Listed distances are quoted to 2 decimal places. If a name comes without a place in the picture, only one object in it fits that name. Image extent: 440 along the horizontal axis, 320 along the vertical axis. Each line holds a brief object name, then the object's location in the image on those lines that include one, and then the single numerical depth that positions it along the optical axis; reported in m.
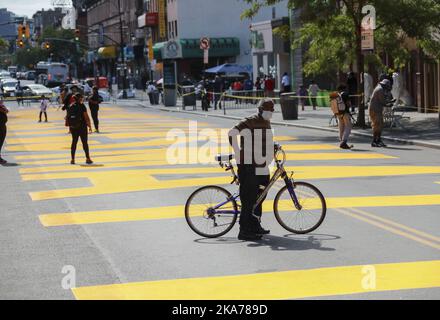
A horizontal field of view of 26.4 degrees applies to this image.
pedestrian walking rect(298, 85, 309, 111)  45.82
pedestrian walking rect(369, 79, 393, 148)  24.36
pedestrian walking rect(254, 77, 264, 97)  55.11
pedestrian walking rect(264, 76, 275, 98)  51.25
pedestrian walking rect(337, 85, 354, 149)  24.50
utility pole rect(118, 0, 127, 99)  80.56
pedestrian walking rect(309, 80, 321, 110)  47.28
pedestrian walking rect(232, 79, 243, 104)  54.75
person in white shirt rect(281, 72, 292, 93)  49.81
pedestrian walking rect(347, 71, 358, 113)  36.84
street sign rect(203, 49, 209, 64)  52.47
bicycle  11.96
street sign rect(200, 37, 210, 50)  52.38
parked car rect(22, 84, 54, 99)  79.94
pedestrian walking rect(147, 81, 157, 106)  64.06
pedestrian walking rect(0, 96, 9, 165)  23.91
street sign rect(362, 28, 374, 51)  29.20
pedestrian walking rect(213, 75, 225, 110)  57.48
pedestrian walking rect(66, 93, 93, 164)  22.56
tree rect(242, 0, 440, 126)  30.61
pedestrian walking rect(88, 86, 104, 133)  34.78
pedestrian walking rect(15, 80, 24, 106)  73.96
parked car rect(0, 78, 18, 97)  92.67
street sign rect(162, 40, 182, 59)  83.42
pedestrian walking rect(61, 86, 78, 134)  28.94
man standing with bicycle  11.62
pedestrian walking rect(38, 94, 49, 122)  44.53
